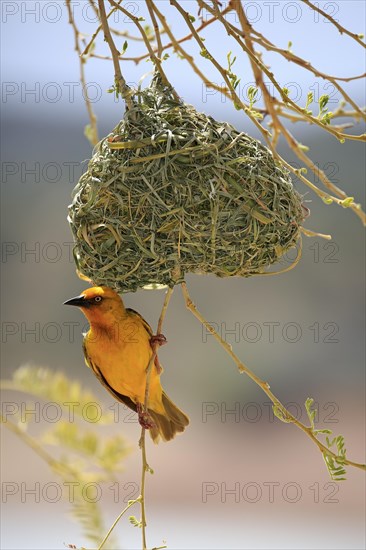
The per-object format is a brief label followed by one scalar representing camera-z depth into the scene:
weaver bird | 4.67
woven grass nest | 4.13
